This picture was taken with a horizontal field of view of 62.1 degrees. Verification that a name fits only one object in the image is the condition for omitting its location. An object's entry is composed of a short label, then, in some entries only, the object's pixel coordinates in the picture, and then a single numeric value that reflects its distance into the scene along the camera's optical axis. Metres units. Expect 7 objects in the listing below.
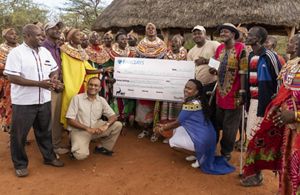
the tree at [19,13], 16.14
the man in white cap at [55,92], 3.48
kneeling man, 3.46
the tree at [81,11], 22.02
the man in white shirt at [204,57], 3.81
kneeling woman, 3.42
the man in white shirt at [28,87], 2.95
